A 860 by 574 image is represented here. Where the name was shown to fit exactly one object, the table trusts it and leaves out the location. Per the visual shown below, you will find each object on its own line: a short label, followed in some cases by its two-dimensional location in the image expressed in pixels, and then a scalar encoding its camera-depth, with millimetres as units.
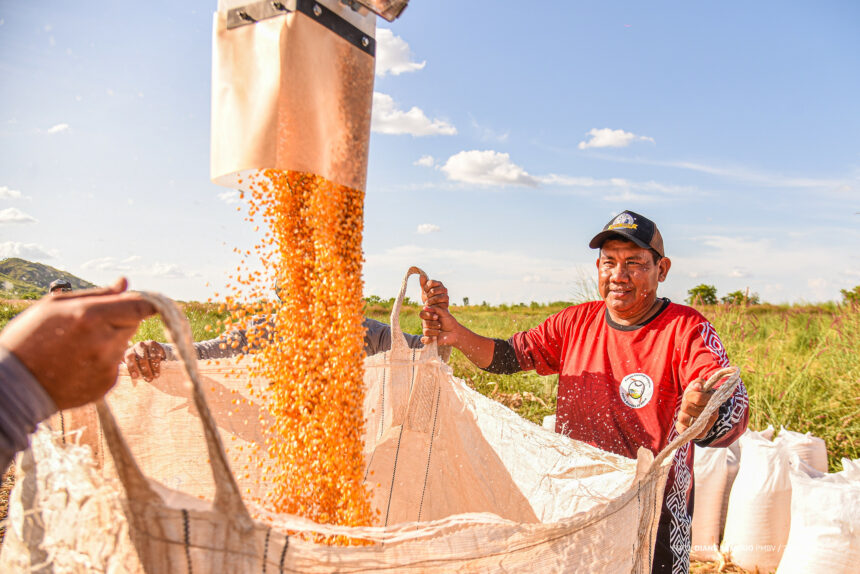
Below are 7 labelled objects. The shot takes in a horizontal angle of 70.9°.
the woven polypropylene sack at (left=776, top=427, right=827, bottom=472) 3232
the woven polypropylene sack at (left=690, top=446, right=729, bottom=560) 3236
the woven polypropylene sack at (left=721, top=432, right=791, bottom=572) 2996
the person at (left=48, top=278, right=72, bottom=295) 4160
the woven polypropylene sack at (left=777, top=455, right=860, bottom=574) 2549
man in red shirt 1700
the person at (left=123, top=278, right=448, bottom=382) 1737
